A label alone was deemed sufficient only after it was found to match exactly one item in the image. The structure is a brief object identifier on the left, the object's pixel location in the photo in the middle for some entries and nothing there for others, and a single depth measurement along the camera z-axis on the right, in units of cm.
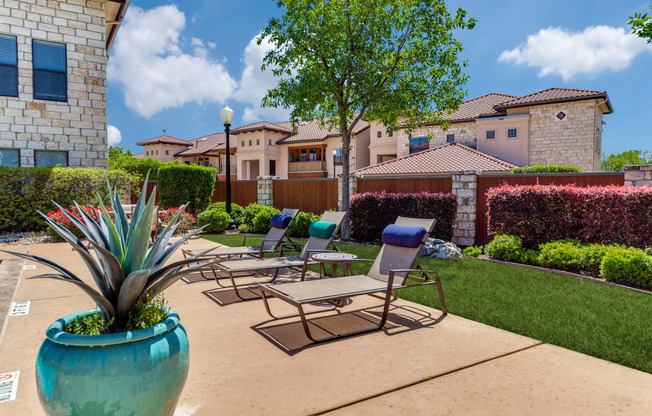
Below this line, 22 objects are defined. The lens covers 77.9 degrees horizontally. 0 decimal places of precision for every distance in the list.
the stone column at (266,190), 1738
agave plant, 232
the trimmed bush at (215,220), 1425
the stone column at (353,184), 1409
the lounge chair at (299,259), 597
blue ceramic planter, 201
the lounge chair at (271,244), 714
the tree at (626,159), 7362
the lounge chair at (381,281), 423
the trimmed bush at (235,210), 1554
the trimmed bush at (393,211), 1117
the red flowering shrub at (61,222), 1102
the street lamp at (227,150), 1466
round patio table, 565
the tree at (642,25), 920
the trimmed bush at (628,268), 634
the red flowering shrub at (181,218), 1336
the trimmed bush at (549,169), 1905
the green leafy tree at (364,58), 1186
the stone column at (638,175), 900
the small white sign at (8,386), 293
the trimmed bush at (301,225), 1295
